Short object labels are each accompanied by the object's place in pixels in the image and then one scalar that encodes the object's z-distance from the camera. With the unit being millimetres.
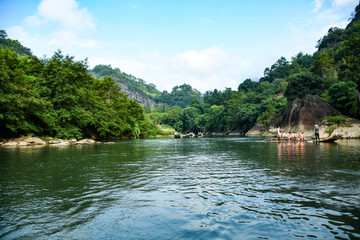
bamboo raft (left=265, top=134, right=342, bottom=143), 34006
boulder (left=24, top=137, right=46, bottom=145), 30938
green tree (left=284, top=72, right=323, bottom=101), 65438
